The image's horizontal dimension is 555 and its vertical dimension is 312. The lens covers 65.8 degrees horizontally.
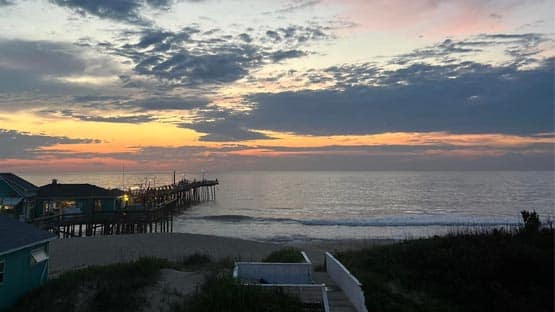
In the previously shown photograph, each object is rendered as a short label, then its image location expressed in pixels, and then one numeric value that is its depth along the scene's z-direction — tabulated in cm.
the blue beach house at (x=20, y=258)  1217
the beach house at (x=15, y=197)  3136
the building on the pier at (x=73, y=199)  3538
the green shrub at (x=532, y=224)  1539
